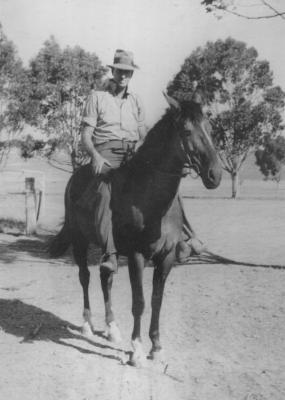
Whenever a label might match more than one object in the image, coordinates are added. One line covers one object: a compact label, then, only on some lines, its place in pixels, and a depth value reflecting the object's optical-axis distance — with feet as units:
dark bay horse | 13.70
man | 16.16
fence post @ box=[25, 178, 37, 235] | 48.16
